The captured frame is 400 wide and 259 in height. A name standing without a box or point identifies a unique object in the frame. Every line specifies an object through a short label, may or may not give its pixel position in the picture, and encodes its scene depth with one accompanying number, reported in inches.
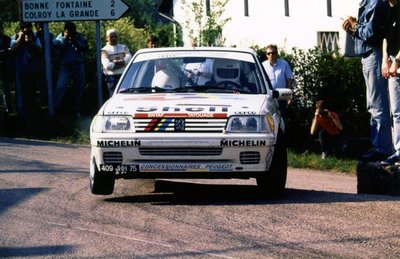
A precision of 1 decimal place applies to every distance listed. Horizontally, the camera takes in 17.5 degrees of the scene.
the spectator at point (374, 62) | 501.8
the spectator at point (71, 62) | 934.4
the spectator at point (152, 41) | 864.3
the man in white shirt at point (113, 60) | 869.2
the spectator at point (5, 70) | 939.3
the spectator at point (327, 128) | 844.0
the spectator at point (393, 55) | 486.0
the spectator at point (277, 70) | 774.5
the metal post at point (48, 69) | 944.3
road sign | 925.8
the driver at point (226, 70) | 529.7
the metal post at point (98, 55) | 920.0
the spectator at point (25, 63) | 937.5
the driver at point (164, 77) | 525.0
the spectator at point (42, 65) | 971.9
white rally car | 475.2
